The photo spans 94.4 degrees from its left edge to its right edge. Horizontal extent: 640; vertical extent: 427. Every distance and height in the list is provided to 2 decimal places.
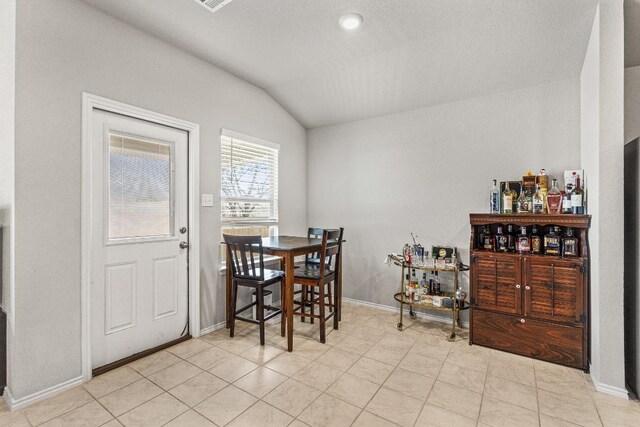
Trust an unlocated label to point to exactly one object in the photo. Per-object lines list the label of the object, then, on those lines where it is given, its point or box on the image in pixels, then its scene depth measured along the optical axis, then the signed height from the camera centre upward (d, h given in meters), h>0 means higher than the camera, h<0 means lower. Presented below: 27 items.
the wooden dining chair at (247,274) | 2.62 -0.59
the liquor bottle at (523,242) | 2.60 -0.26
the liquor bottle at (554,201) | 2.56 +0.10
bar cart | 2.89 -0.88
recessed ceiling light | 2.29 +1.52
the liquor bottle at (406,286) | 3.21 -0.82
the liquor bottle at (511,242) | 2.72 -0.27
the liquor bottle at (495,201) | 2.88 +0.11
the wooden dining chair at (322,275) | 2.76 -0.62
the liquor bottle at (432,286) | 3.21 -0.80
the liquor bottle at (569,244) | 2.40 -0.26
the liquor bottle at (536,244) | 2.57 -0.28
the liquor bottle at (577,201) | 2.41 +0.09
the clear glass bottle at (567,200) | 2.48 +0.10
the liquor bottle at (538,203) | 2.62 +0.08
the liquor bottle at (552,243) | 2.48 -0.26
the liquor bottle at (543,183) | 2.64 +0.27
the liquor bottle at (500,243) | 2.73 -0.28
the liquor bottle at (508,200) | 2.79 +0.12
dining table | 2.58 -0.46
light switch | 2.97 +0.13
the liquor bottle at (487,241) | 2.80 -0.27
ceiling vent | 2.12 +1.52
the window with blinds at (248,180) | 3.25 +0.39
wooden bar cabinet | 2.35 -0.73
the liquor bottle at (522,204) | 2.72 +0.08
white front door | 2.29 -0.19
